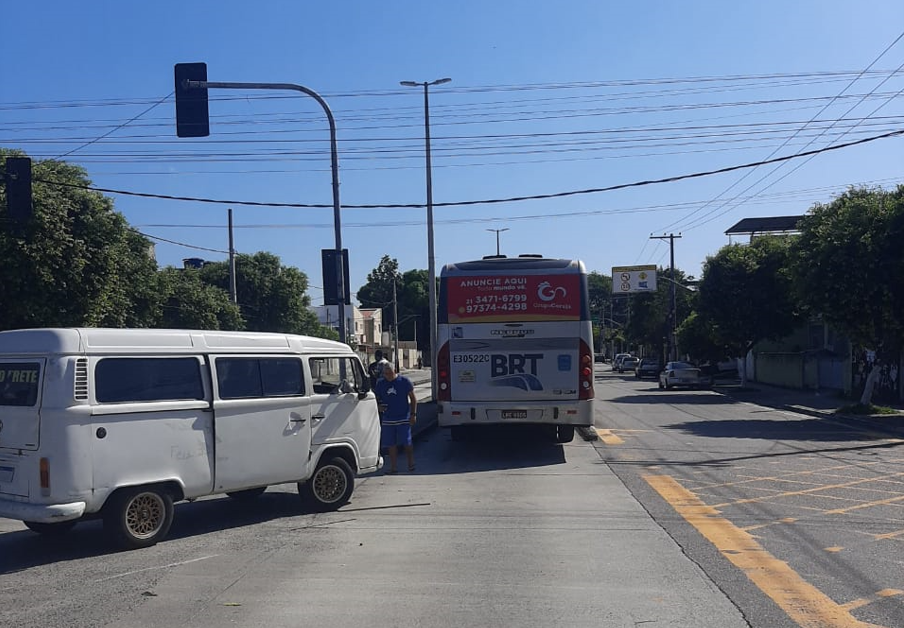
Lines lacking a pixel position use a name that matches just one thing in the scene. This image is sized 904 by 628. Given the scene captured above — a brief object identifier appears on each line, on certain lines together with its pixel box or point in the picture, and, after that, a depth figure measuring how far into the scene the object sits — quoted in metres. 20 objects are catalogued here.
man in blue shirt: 13.34
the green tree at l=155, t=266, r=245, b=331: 42.78
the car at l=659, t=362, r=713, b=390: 42.53
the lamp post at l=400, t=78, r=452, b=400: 30.56
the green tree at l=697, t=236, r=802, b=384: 38.03
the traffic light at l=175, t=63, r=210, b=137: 13.80
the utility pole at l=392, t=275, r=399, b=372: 66.39
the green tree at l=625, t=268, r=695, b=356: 69.19
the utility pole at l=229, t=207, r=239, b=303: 35.47
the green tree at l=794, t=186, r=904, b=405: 22.20
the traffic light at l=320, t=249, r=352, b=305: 18.08
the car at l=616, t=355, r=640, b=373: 73.44
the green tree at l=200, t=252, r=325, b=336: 57.09
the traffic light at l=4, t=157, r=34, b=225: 14.41
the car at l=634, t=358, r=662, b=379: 60.84
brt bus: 15.09
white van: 7.96
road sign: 71.38
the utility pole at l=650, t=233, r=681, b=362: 59.02
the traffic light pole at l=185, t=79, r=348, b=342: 17.10
